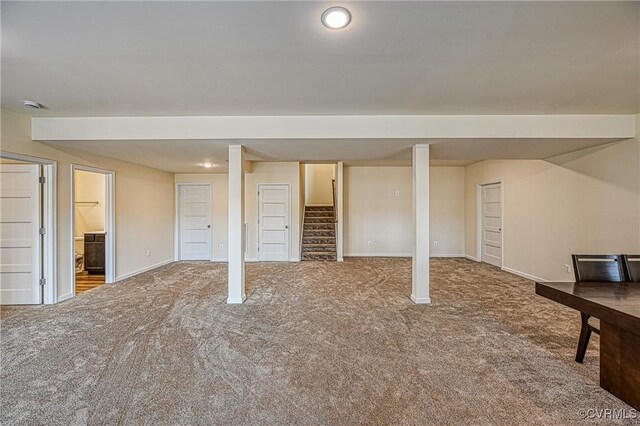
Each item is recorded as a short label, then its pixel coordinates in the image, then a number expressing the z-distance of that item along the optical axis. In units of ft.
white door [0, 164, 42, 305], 13.08
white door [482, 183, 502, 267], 21.31
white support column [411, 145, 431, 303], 13.26
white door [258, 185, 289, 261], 24.13
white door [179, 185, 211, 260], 24.80
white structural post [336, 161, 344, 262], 24.24
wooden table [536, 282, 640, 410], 5.78
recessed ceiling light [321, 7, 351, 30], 5.68
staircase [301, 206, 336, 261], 24.67
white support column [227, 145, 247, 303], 13.42
